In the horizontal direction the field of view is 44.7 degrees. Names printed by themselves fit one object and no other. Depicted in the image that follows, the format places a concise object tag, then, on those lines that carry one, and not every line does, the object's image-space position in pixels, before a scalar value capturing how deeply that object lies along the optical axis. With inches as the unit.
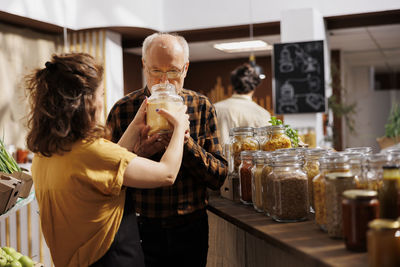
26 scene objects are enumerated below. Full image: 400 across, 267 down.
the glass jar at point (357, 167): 53.4
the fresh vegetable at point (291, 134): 83.1
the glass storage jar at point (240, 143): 83.0
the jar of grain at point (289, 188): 61.8
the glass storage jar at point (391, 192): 48.6
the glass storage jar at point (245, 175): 77.4
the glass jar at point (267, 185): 64.9
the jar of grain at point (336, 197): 52.1
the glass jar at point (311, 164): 66.0
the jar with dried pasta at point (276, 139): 78.9
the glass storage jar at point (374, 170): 51.2
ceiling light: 237.5
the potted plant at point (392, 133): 200.1
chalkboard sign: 232.4
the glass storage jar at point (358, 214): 46.4
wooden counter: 47.8
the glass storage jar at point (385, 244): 40.8
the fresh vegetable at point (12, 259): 87.9
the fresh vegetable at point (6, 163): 97.9
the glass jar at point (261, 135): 81.9
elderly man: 72.5
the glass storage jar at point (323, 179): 54.9
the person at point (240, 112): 147.6
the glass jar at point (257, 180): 69.5
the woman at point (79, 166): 56.6
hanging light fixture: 225.1
